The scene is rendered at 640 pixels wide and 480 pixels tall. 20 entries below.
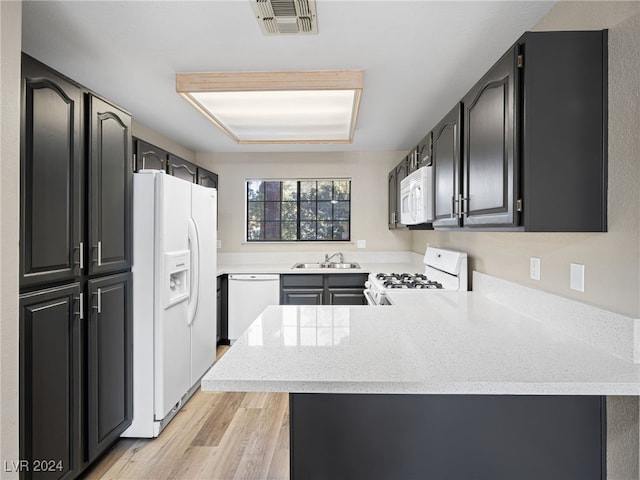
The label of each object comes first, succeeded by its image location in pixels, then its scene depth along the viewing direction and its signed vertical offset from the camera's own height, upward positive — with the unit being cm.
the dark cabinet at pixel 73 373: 153 -67
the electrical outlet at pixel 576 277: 144 -16
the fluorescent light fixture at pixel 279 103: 229 +98
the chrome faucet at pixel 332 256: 455 -26
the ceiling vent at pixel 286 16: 156 +100
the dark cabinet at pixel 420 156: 255 +63
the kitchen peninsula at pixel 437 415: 109 -57
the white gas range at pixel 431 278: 268 -36
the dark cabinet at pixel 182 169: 329 +65
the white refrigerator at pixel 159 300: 230 -42
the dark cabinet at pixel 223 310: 398 -81
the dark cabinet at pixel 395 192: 350 +49
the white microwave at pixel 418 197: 250 +30
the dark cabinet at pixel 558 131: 126 +37
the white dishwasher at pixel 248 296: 396 -65
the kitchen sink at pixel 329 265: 441 -35
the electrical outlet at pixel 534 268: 177 -15
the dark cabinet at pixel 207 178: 397 +67
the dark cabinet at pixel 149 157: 269 +63
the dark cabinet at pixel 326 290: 393 -58
